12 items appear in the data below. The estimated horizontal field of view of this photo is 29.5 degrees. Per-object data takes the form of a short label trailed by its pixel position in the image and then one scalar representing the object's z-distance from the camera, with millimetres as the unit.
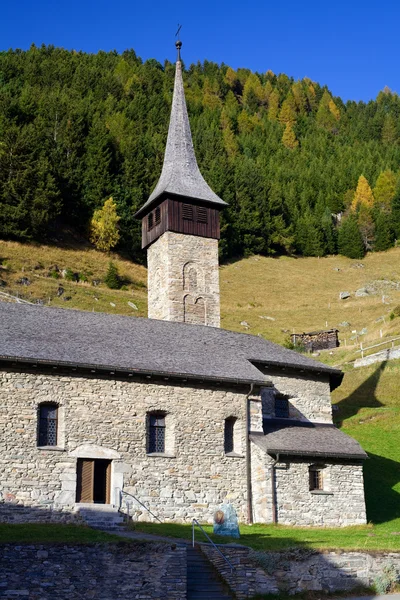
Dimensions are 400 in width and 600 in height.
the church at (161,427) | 23484
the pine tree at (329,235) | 103500
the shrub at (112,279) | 71188
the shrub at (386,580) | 18562
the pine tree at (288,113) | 170125
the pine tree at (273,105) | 171750
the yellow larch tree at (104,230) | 80250
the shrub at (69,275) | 69375
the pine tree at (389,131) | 165375
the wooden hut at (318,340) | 61594
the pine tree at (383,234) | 106312
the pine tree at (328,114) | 176625
